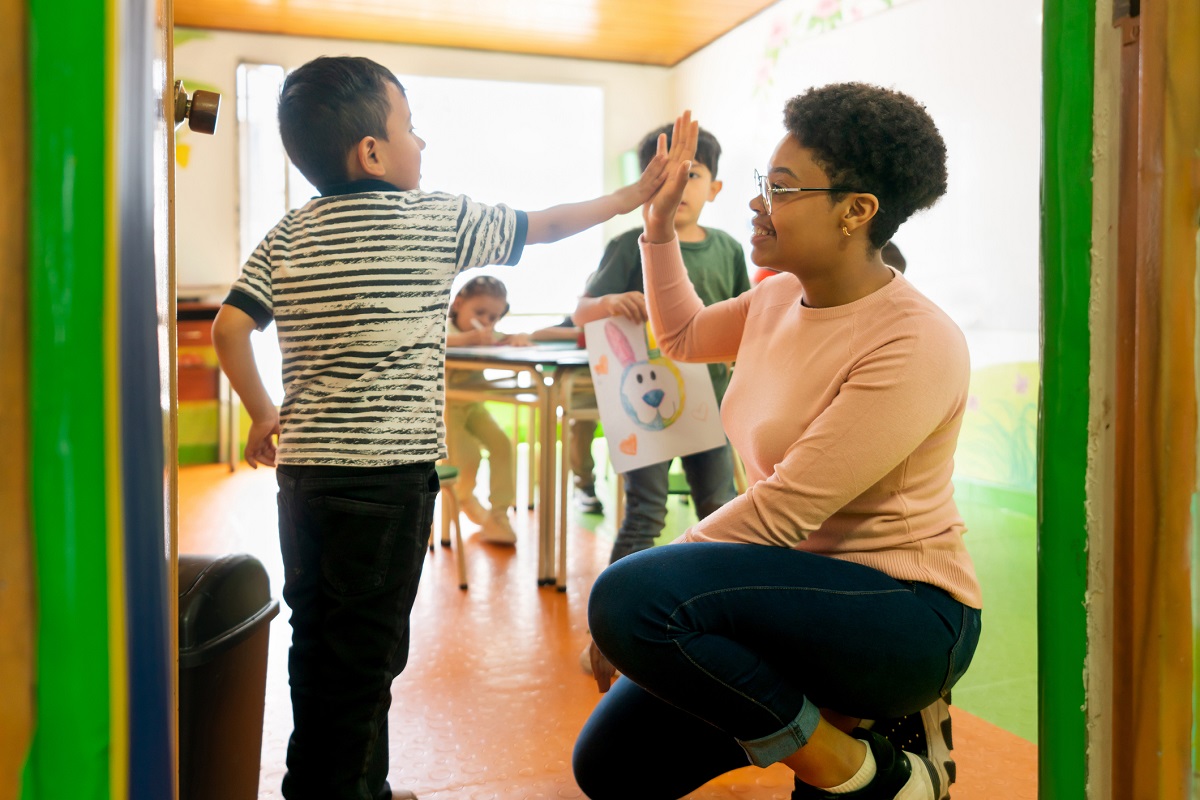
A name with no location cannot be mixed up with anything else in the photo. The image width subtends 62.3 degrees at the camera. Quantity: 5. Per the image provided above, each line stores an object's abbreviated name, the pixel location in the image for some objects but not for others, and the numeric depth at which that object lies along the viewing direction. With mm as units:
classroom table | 2947
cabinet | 5852
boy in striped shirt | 1390
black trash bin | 1127
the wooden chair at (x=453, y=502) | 2998
